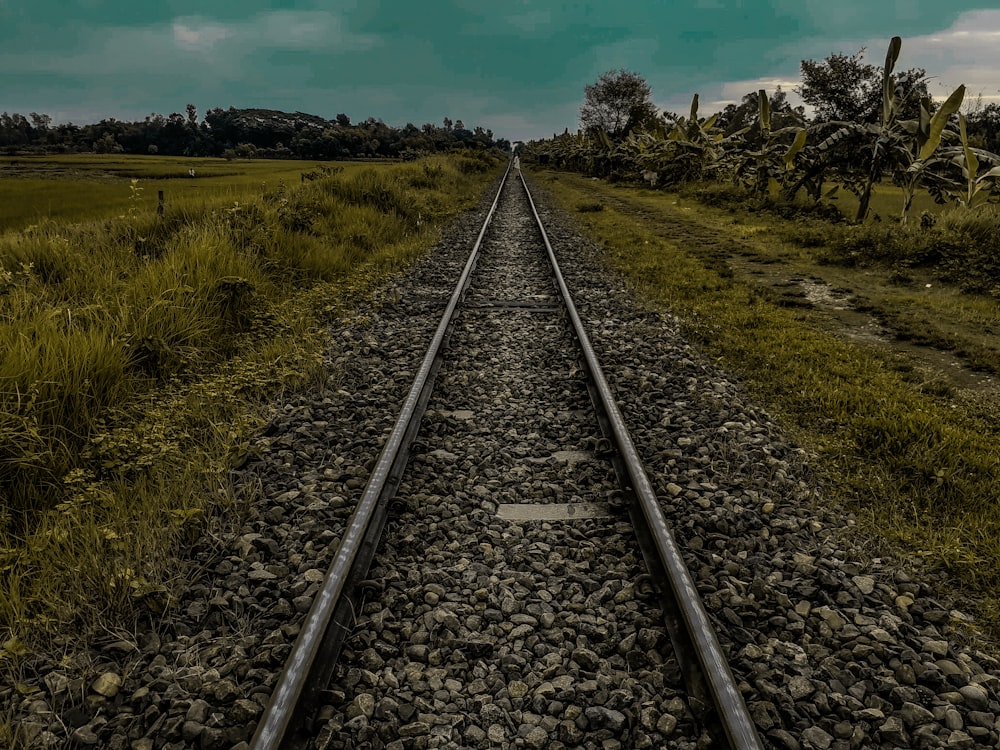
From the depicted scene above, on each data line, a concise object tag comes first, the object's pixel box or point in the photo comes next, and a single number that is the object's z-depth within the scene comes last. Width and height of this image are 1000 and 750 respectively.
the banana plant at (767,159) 14.67
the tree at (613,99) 48.62
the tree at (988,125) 28.41
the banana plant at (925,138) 10.05
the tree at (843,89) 18.36
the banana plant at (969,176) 9.79
